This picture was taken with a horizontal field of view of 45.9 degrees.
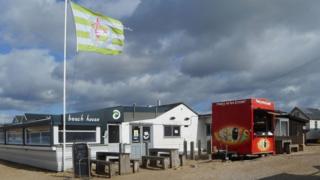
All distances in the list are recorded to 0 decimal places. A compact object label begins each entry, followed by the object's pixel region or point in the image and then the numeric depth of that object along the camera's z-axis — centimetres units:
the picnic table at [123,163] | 1531
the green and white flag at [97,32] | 1584
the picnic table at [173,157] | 1669
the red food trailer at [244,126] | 1847
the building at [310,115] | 4441
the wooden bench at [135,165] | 1572
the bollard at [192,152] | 1983
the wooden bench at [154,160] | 1646
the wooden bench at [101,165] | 1497
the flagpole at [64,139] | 1609
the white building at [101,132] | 1741
